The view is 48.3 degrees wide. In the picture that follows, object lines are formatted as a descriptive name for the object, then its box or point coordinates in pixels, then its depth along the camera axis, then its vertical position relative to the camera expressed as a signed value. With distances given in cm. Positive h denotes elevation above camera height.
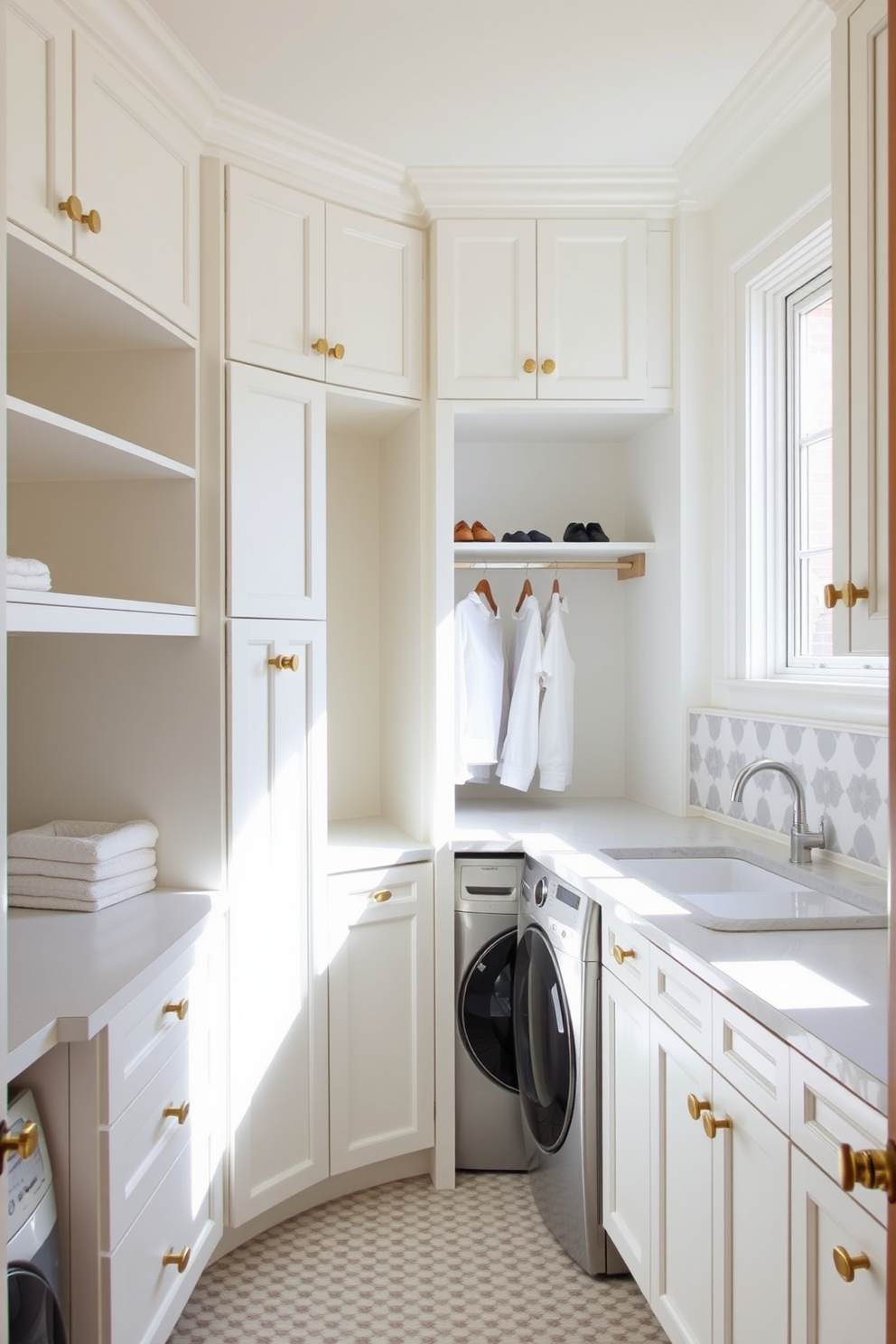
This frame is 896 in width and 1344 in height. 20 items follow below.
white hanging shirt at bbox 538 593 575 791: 303 -14
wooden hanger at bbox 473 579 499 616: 308 +26
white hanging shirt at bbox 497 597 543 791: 301 -12
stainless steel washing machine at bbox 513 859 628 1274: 224 -92
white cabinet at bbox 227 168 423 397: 242 +99
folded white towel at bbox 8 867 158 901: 212 -46
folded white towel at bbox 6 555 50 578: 161 +17
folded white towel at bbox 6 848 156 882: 212 -42
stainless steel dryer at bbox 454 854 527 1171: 276 -85
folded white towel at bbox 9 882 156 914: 213 -49
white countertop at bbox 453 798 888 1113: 124 -45
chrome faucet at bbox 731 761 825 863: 218 -35
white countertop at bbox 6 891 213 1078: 149 -51
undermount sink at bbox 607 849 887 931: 174 -46
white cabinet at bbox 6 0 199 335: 171 +98
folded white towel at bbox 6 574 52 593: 162 +15
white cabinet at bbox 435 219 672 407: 276 +102
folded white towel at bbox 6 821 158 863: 212 -37
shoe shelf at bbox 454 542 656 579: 295 +37
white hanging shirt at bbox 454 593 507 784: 297 -4
